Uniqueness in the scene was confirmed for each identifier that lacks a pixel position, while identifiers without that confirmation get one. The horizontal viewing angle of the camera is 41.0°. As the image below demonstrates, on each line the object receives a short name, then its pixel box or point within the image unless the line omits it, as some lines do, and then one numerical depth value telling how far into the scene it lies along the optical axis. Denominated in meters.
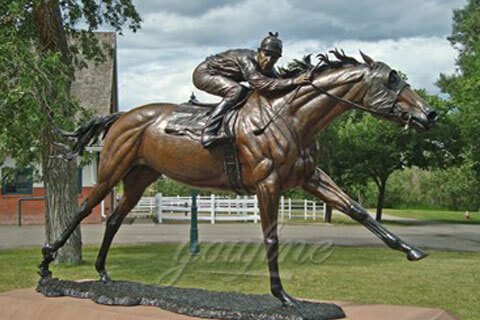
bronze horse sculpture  4.89
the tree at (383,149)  27.61
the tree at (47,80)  10.66
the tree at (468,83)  21.81
